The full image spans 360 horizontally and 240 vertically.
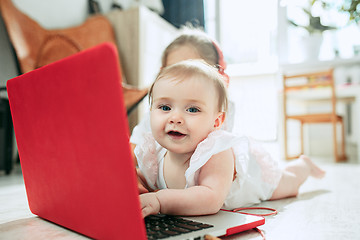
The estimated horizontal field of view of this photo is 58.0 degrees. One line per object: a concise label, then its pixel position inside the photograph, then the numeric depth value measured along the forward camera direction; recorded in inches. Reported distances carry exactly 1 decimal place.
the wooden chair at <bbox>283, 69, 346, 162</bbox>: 112.2
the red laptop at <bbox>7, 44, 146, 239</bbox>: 16.1
